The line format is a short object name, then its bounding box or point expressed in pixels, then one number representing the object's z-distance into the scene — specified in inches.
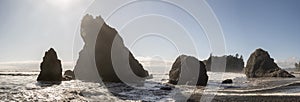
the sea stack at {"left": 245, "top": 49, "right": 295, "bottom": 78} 5068.9
